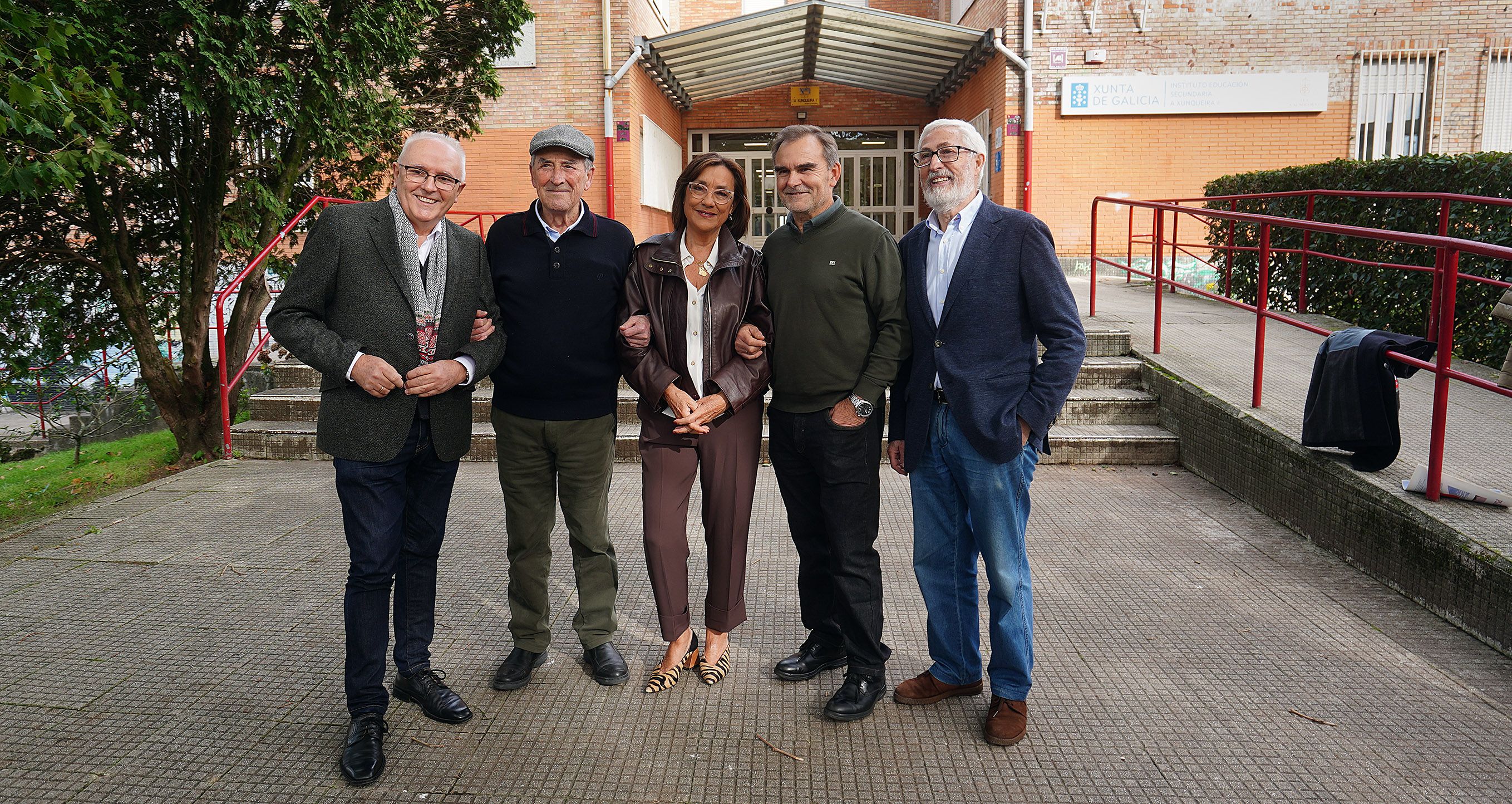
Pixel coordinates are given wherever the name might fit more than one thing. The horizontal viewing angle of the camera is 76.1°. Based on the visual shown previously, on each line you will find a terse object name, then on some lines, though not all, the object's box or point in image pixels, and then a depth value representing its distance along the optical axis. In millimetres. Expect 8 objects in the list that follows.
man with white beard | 2953
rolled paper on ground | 4094
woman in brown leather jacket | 3275
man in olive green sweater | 3180
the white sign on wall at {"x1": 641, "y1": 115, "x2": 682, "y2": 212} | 15375
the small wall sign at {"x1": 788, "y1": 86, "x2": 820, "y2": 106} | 18141
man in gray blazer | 2963
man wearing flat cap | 3303
